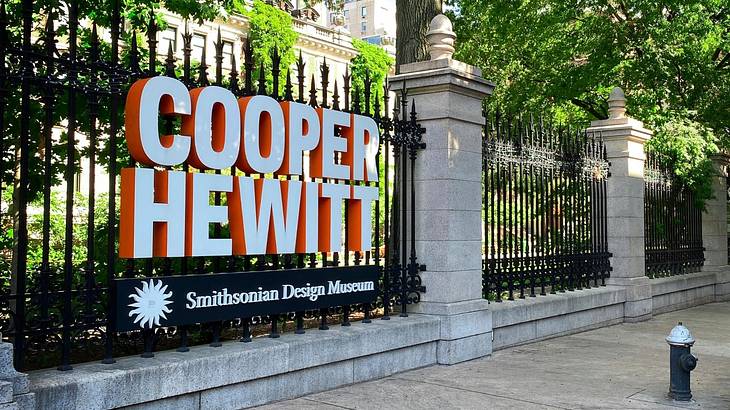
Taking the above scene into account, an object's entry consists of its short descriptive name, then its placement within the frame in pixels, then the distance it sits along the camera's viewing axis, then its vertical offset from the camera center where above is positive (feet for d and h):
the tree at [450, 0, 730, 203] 50.65 +13.62
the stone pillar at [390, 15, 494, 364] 28.27 +1.39
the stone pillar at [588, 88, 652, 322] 43.80 +1.21
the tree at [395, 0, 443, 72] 37.01 +10.41
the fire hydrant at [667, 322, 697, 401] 23.00 -4.42
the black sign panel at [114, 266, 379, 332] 18.84 -1.98
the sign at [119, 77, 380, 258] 19.29 +1.59
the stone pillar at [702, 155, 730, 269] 57.93 -0.07
